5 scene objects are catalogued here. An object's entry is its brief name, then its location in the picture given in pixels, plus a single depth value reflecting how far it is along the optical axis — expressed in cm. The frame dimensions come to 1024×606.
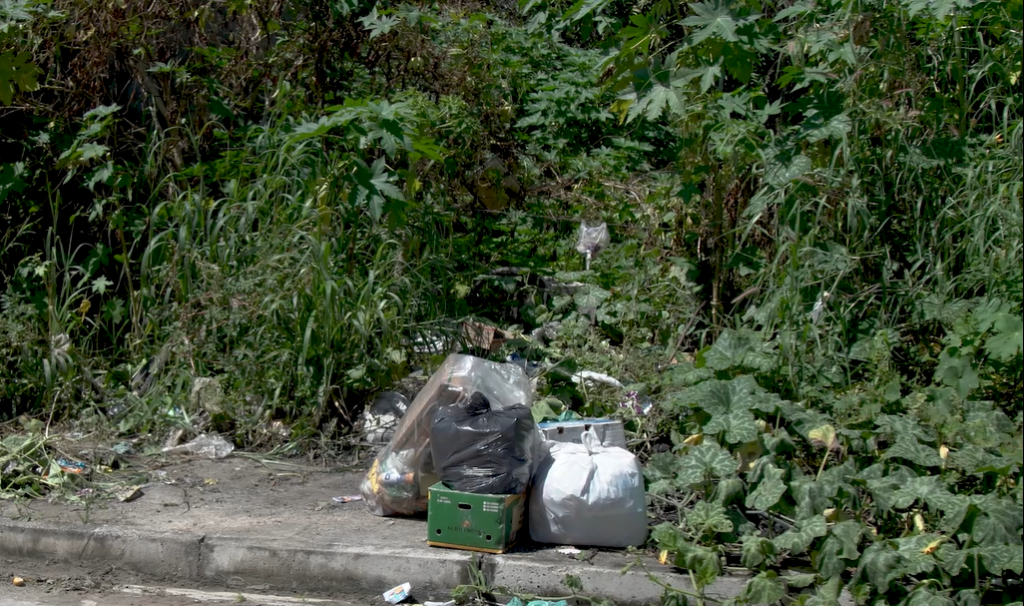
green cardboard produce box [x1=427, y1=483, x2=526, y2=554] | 414
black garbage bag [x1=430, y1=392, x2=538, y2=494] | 425
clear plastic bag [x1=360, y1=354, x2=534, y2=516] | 456
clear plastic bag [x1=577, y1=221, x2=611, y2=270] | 660
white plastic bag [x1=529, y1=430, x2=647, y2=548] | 420
